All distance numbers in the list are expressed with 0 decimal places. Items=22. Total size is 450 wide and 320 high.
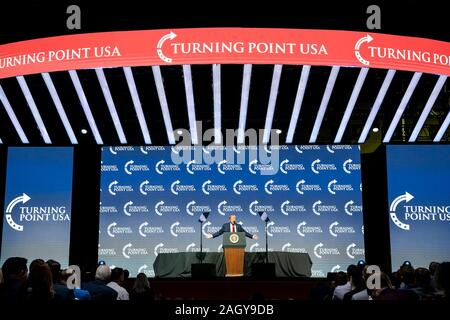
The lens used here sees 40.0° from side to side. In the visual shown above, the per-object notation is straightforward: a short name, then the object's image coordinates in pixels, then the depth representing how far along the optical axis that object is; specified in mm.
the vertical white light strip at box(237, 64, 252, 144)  9573
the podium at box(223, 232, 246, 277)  10875
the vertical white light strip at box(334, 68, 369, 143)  9812
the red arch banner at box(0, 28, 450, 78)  8188
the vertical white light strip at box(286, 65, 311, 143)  9773
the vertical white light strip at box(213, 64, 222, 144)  9709
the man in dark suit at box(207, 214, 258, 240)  11359
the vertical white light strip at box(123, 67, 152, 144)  9881
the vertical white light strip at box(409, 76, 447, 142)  10155
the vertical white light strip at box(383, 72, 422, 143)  10039
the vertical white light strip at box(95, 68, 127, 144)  10031
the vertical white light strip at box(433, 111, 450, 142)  11930
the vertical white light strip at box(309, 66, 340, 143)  9844
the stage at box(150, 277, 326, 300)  10164
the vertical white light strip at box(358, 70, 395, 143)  9927
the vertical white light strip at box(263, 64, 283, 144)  9750
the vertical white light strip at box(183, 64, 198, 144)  9688
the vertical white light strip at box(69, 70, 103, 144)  10047
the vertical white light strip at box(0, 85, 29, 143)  11125
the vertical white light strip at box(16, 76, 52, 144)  10274
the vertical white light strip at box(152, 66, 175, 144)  9748
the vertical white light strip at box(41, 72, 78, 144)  10230
